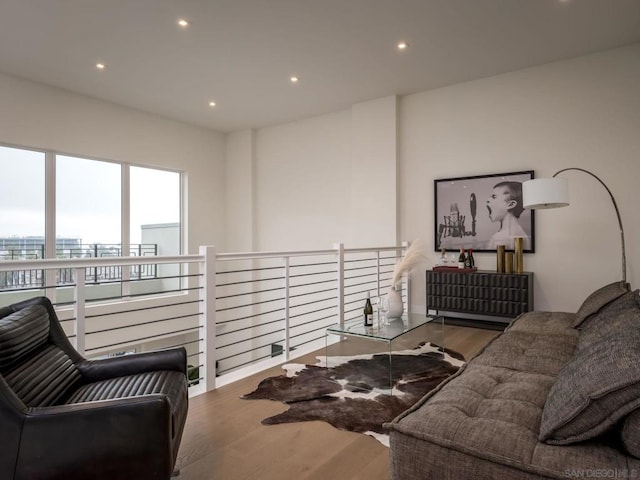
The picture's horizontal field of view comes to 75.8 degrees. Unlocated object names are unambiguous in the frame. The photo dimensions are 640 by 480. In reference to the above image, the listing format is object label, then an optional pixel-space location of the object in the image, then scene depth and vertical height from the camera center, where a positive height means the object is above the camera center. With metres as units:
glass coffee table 3.06 -0.90
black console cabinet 4.58 -0.61
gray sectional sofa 1.23 -0.65
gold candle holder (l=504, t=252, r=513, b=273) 4.81 -0.27
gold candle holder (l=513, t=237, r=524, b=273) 4.71 -0.16
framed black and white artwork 4.91 +0.35
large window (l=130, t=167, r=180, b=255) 6.51 +0.58
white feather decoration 3.50 -0.19
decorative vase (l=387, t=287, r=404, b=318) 3.48 -0.54
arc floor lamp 3.61 +0.42
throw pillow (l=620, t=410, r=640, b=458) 1.20 -0.58
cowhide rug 2.51 -1.06
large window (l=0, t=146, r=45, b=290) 5.11 +0.44
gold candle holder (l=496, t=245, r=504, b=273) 4.81 -0.20
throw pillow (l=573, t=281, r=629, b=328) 2.73 -0.41
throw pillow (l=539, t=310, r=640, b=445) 1.23 -0.49
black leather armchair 1.44 -0.67
